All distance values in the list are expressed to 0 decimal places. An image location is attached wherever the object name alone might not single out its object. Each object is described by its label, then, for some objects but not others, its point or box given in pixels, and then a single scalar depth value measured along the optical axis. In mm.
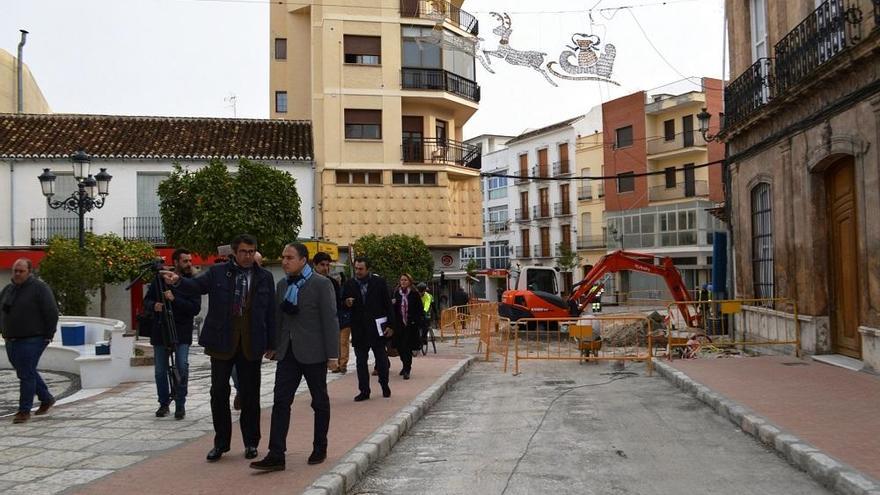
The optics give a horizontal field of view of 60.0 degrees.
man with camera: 8016
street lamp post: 15352
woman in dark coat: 11617
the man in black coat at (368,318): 9734
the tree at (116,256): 21719
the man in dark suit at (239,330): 6113
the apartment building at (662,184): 43562
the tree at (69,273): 16438
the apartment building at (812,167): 10789
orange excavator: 20812
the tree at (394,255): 25828
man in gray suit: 6129
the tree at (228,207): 19578
